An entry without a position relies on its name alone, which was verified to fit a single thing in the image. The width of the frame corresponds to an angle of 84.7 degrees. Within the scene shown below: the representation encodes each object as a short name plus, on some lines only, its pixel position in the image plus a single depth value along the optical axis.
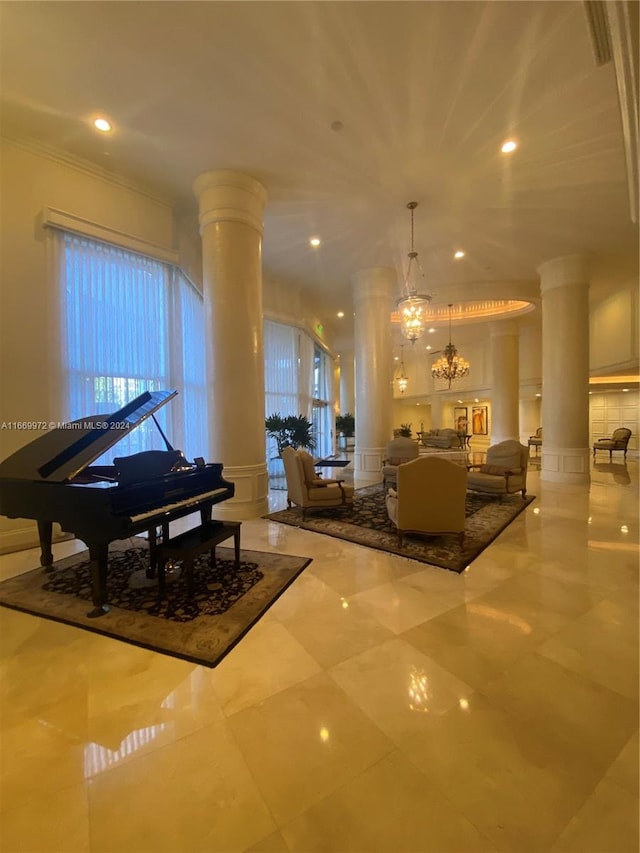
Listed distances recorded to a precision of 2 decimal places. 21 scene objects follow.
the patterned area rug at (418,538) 3.55
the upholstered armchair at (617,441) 10.83
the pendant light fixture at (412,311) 5.63
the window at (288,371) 8.10
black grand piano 2.54
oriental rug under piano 2.27
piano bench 2.64
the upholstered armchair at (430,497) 3.56
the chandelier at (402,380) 15.41
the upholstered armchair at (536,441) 11.80
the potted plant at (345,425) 13.92
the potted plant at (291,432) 7.74
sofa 12.55
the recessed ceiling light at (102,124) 3.66
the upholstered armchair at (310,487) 4.82
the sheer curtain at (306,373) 8.92
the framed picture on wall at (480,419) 16.03
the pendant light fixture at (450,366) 10.41
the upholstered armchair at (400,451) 7.07
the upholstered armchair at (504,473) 5.59
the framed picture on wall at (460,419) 16.77
